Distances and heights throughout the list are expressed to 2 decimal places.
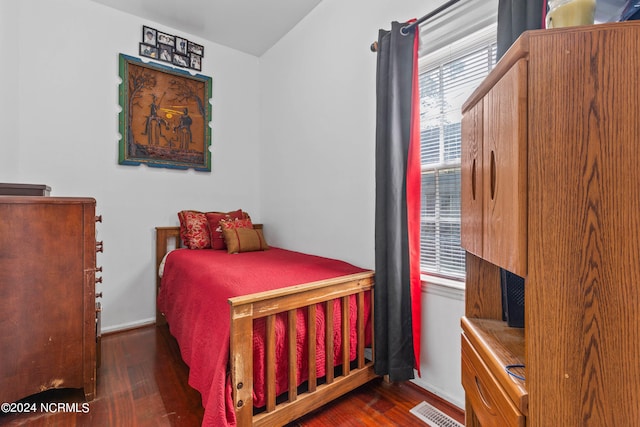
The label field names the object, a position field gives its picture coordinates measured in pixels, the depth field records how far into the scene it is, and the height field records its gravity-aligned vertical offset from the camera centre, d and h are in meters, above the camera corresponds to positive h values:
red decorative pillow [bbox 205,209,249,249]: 2.70 -0.13
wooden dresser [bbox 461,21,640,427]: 0.54 -0.01
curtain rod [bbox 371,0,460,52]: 1.48 +1.06
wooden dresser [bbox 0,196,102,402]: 1.43 -0.42
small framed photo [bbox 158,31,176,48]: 2.78 +1.67
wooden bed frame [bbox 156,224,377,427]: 1.23 -0.63
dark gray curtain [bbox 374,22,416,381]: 1.67 -0.04
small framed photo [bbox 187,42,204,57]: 2.93 +1.66
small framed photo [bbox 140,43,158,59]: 2.70 +1.51
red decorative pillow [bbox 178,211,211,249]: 2.67 -0.14
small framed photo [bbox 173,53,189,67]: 2.85 +1.50
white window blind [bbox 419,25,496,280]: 1.58 +0.44
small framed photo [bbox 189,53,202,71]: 2.94 +1.53
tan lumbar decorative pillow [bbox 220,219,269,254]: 2.56 -0.20
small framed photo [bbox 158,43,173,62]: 2.78 +1.54
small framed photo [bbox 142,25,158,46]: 2.70 +1.65
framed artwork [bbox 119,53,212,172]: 2.64 +0.93
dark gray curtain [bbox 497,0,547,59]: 1.15 +0.80
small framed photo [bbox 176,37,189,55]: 2.86 +1.65
